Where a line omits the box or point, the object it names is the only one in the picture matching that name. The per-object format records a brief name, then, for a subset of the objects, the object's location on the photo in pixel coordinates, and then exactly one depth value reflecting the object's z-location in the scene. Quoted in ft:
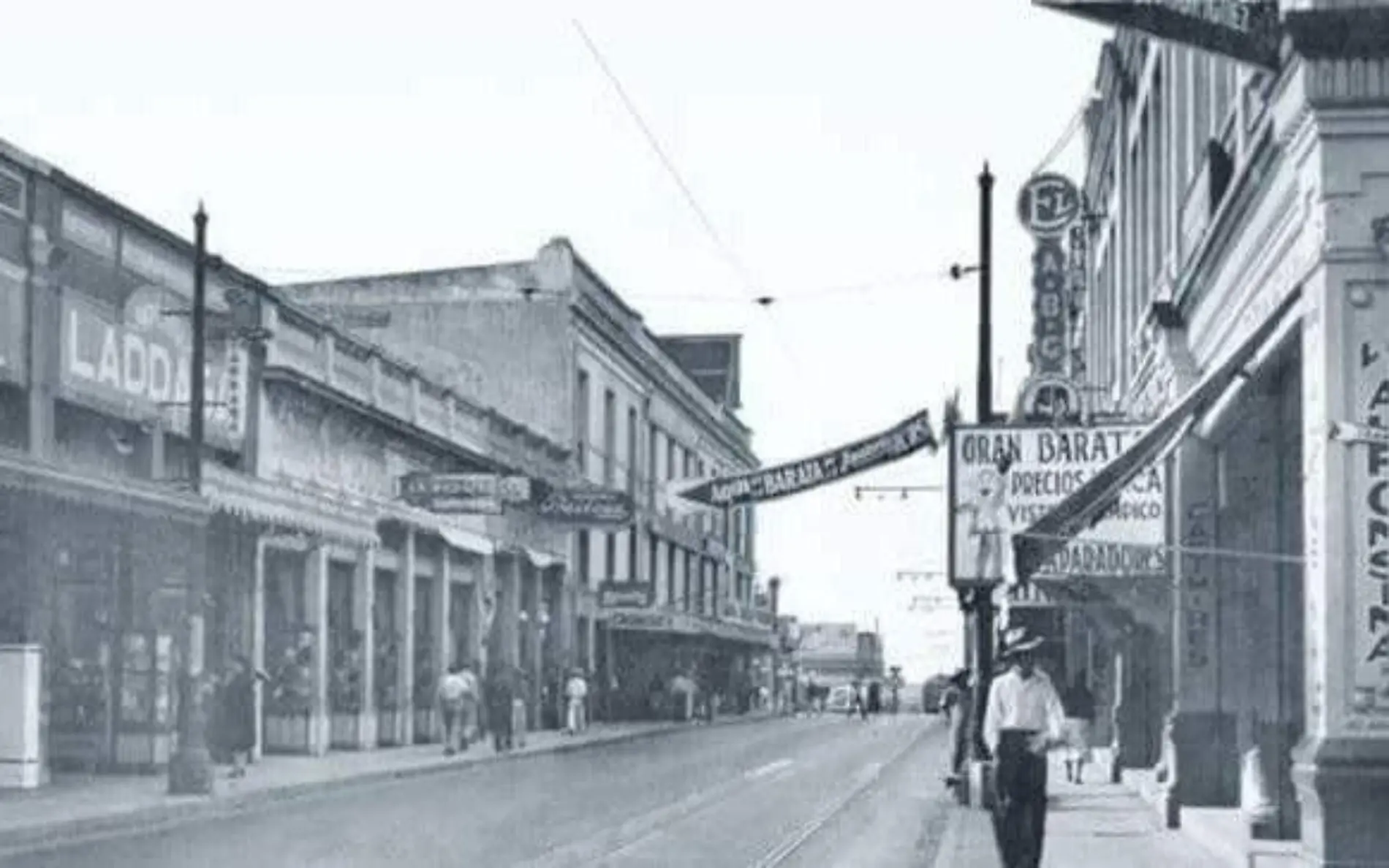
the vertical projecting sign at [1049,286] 103.24
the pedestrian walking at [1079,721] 100.42
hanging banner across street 76.54
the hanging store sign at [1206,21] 44.70
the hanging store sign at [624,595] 201.36
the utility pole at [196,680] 85.61
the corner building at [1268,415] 43.19
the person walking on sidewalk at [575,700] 168.86
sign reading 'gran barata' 72.59
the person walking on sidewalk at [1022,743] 51.13
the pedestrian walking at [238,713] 99.19
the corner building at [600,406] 195.52
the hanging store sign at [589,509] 155.94
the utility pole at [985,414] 82.33
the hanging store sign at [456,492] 136.72
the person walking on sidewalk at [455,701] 126.62
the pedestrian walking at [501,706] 135.54
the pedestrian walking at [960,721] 92.17
